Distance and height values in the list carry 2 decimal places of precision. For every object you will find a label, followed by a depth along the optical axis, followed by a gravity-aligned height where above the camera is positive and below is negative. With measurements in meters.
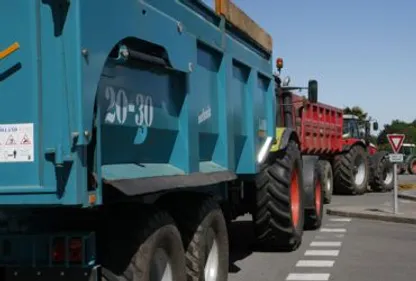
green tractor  40.41 -2.01
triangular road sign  14.85 -0.19
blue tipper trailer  3.69 -0.03
